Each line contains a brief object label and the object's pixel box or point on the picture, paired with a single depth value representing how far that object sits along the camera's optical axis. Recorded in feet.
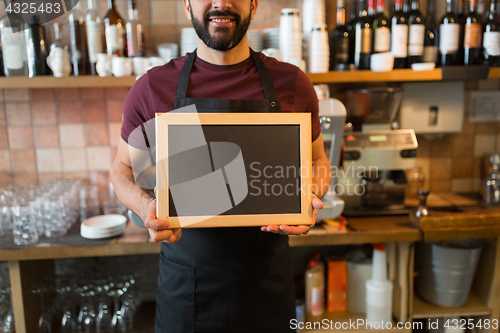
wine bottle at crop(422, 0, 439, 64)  6.56
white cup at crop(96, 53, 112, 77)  5.81
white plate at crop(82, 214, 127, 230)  5.61
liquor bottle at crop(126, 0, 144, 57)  6.20
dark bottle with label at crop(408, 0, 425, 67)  6.40
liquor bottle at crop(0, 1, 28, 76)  5.80
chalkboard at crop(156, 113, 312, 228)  3.07
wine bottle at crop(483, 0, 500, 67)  6.43
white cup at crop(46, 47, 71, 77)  5.75
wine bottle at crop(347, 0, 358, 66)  6.66
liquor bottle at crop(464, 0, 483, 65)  6.47
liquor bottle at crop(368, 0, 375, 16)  6.59
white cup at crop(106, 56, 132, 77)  5.77
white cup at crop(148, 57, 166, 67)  5.86
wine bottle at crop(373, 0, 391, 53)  6.34
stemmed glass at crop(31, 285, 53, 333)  5.88
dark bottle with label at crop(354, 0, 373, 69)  6.41
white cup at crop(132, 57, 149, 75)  5.86
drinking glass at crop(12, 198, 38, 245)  5.53
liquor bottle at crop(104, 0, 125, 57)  6.07
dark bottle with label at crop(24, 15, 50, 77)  5.92
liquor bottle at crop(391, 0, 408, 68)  6.34
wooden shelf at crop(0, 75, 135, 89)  5.72
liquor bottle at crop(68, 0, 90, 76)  6.23
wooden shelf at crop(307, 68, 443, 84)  6.16
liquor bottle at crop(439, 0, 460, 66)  6.44
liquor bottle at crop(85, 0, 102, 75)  6.10
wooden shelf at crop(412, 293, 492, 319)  6.06
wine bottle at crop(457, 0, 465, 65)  6.70
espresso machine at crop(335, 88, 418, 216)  6.20
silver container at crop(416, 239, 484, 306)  5.97
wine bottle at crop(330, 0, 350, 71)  6.55
